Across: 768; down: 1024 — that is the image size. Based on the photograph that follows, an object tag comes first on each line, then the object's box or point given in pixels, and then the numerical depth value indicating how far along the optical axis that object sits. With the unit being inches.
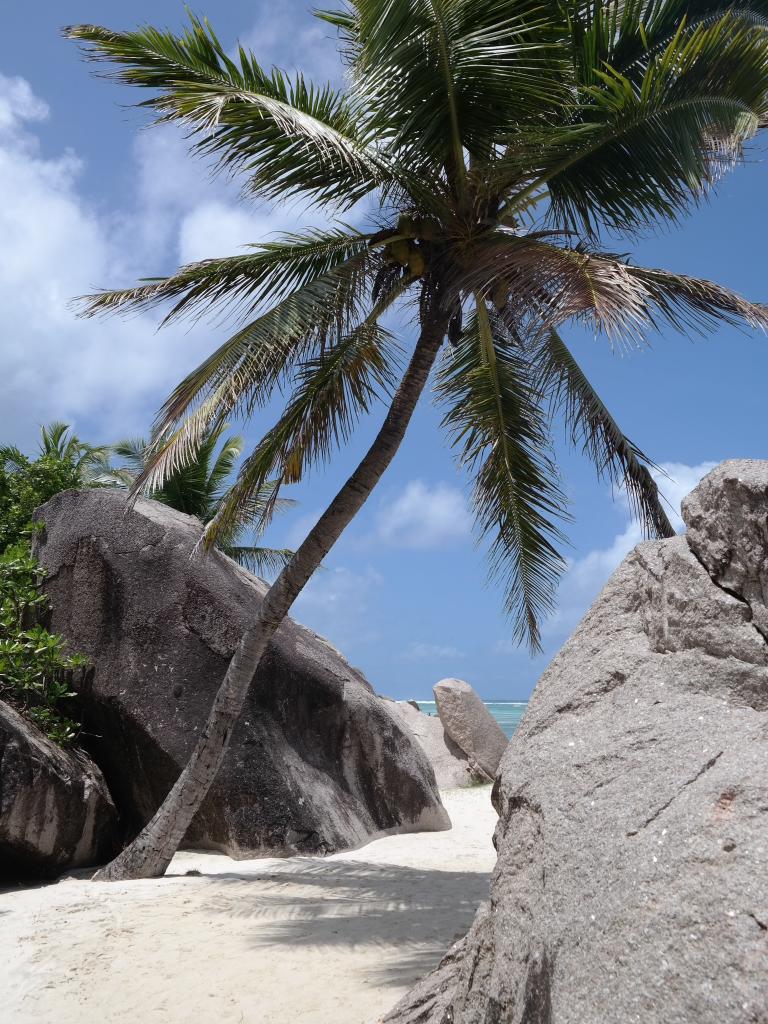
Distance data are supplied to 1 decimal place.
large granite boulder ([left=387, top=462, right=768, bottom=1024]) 88.9
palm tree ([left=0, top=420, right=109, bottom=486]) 584.4
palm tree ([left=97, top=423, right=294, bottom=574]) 766.5
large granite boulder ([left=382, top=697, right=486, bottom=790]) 690.2
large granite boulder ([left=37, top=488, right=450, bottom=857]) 344.5
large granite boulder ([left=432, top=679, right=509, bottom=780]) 706.8
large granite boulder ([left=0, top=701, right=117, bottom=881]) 299.3
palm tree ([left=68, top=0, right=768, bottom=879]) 257.9
